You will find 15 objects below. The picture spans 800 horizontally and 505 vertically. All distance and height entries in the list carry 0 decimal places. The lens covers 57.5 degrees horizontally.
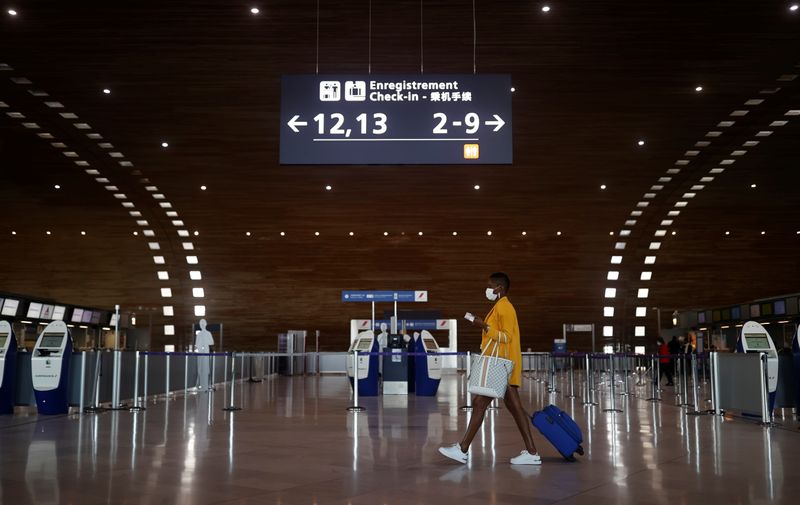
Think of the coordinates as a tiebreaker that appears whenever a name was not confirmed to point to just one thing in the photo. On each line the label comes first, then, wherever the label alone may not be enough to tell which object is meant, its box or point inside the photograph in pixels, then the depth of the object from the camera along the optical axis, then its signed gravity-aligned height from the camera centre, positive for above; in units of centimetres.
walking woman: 612 -26
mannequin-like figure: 1939 -27
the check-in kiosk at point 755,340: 1127 -24
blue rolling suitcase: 631 -90
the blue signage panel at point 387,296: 1870 +88
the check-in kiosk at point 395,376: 1623 -106
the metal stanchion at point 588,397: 1334 -140
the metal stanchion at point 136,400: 1125 -112
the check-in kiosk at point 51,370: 1069 -56
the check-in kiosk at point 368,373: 1580 -97
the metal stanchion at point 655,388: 1443 -133
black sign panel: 877 +251
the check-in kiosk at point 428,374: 1577 -100
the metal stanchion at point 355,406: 1169 -127
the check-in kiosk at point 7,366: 1108 -52
